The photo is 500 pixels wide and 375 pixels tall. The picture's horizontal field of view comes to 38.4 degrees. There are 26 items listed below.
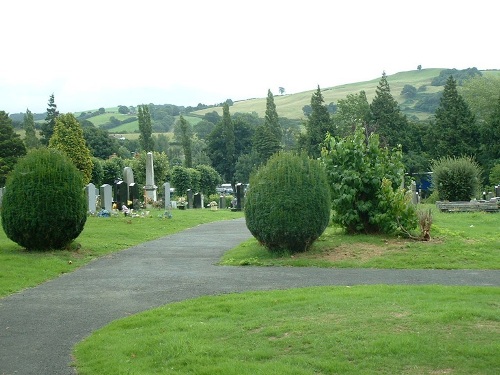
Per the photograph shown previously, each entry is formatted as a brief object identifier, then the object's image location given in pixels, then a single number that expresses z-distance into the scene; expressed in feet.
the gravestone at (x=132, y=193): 109.81
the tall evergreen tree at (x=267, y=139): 246.68
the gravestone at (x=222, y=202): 158.96
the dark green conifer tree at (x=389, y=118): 218.79
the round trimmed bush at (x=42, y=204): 53.72
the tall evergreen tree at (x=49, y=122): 243.19
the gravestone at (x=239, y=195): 135.85
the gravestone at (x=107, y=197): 94.94
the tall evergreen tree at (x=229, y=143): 283.18
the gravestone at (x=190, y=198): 146.84
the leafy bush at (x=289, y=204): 51.39
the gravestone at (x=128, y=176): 115.03
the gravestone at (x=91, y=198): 90.44
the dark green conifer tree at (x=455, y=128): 203.31
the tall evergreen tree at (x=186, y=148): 255.70
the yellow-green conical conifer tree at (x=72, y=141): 148.77
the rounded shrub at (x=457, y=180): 106.42
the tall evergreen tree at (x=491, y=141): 197.57
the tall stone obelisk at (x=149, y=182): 123.95
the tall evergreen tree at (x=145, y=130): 253.03
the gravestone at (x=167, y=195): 124.47
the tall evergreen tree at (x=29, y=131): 253.03
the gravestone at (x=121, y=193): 107.45
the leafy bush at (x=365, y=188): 58.69
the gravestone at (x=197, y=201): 151.53
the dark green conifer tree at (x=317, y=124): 225.35
